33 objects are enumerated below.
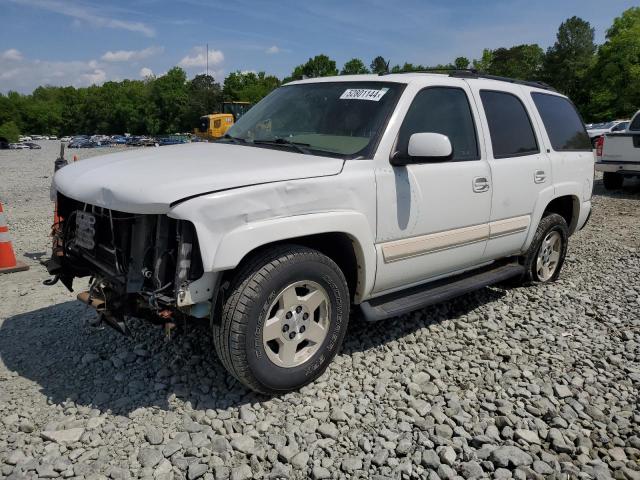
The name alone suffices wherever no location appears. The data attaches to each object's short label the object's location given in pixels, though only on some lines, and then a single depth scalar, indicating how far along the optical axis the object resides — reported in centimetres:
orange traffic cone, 550
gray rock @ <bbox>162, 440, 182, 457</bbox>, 268
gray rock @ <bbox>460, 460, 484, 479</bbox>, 256
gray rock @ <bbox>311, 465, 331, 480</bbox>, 254
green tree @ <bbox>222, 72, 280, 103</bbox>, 8962
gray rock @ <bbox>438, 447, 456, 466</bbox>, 266
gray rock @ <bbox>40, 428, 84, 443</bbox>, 275
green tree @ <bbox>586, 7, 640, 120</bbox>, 5025
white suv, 277
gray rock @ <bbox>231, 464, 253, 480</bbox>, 252
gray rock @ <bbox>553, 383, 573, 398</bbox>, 329
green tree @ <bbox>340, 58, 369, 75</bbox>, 9069
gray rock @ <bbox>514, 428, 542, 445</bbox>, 284
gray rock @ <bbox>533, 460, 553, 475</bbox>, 259
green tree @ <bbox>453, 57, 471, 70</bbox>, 7492
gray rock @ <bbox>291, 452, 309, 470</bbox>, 262
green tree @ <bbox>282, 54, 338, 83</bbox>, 9031
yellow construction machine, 3447
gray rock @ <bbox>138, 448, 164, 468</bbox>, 260
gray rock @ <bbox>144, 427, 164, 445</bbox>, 276
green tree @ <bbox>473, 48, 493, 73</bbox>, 7036
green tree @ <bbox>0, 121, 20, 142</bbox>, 7724
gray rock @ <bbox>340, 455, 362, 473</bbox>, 260
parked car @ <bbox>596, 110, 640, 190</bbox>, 1123
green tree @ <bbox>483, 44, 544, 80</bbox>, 7156
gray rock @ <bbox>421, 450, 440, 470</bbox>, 262
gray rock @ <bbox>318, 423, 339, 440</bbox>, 285
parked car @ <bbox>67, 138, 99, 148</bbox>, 5797
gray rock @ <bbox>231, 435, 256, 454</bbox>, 271
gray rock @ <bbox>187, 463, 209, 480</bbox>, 252
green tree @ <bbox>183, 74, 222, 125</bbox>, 9369
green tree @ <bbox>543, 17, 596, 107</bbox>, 6531
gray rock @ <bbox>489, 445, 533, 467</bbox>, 264
